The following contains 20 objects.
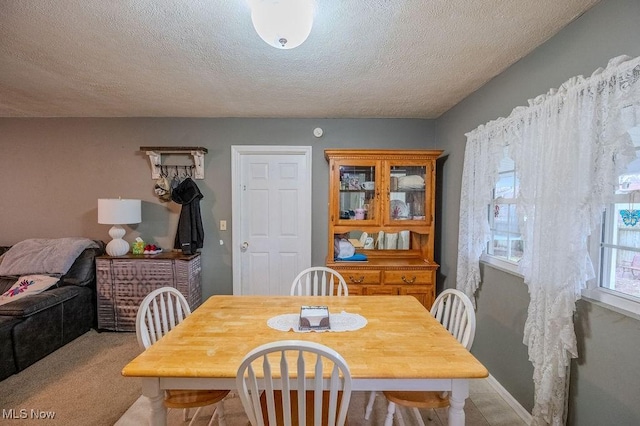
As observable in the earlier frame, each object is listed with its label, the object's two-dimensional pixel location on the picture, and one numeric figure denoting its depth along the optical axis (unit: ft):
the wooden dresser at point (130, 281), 9.71
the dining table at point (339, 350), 3.73
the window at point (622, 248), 4.18
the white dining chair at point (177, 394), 4.57
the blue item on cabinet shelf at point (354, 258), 9.86
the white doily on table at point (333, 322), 4.95
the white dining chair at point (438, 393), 4.52
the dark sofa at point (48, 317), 7.35
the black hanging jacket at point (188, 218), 10.17
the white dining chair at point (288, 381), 3.27
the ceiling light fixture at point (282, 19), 3.91
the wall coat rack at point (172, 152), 10.35
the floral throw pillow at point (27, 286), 8.46
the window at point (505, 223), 6.80
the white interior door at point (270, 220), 10.96
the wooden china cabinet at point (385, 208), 9.36
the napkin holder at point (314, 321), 4.90
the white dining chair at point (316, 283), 6.99
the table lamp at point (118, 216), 9.68
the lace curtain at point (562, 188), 4.12
